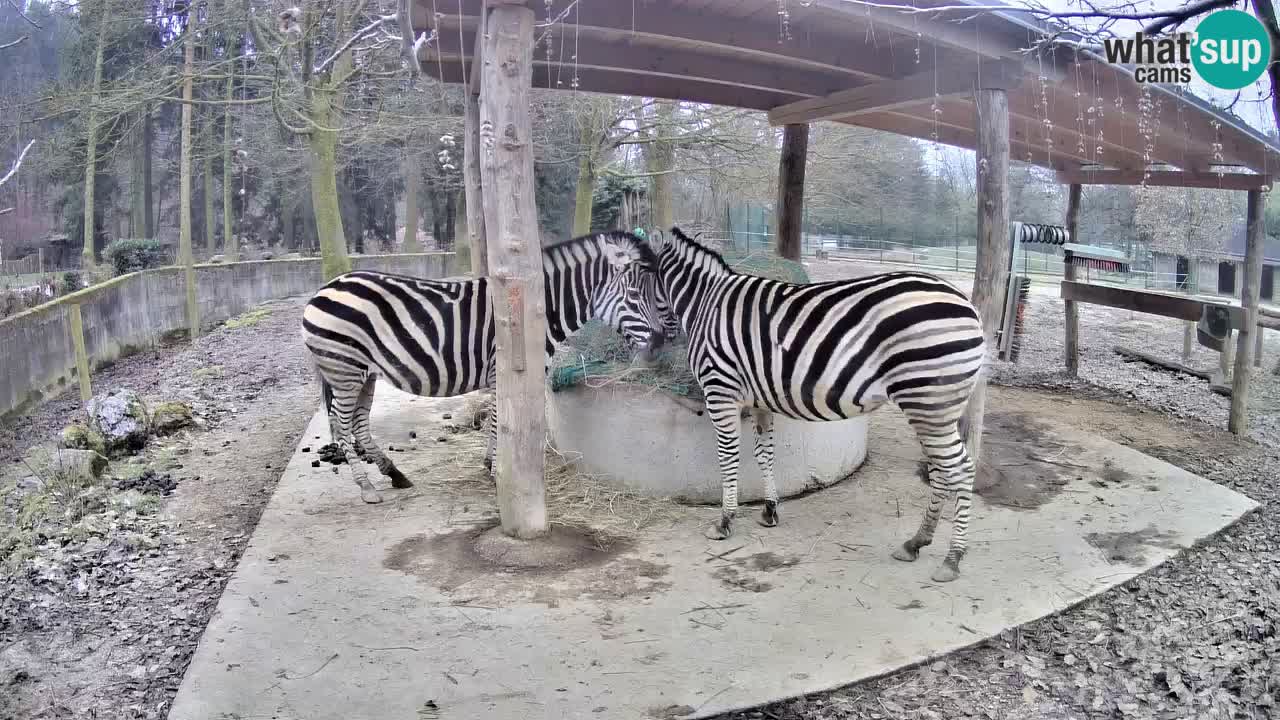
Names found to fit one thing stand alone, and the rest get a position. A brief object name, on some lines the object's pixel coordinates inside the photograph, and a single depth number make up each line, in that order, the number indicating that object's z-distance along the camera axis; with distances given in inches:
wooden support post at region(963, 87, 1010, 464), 213.5
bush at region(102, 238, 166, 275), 681.0
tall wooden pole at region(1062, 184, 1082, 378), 384.5
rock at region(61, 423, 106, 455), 258.2
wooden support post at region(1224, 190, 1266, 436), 290.0
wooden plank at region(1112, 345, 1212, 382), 358.4
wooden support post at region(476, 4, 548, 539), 173.0
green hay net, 224.1
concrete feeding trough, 218.1
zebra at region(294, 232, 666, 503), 217.5
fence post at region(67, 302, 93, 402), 322.0
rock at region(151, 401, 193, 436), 289.9
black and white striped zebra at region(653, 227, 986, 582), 169.5
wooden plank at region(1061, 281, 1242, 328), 309.7
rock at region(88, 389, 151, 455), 265.9
